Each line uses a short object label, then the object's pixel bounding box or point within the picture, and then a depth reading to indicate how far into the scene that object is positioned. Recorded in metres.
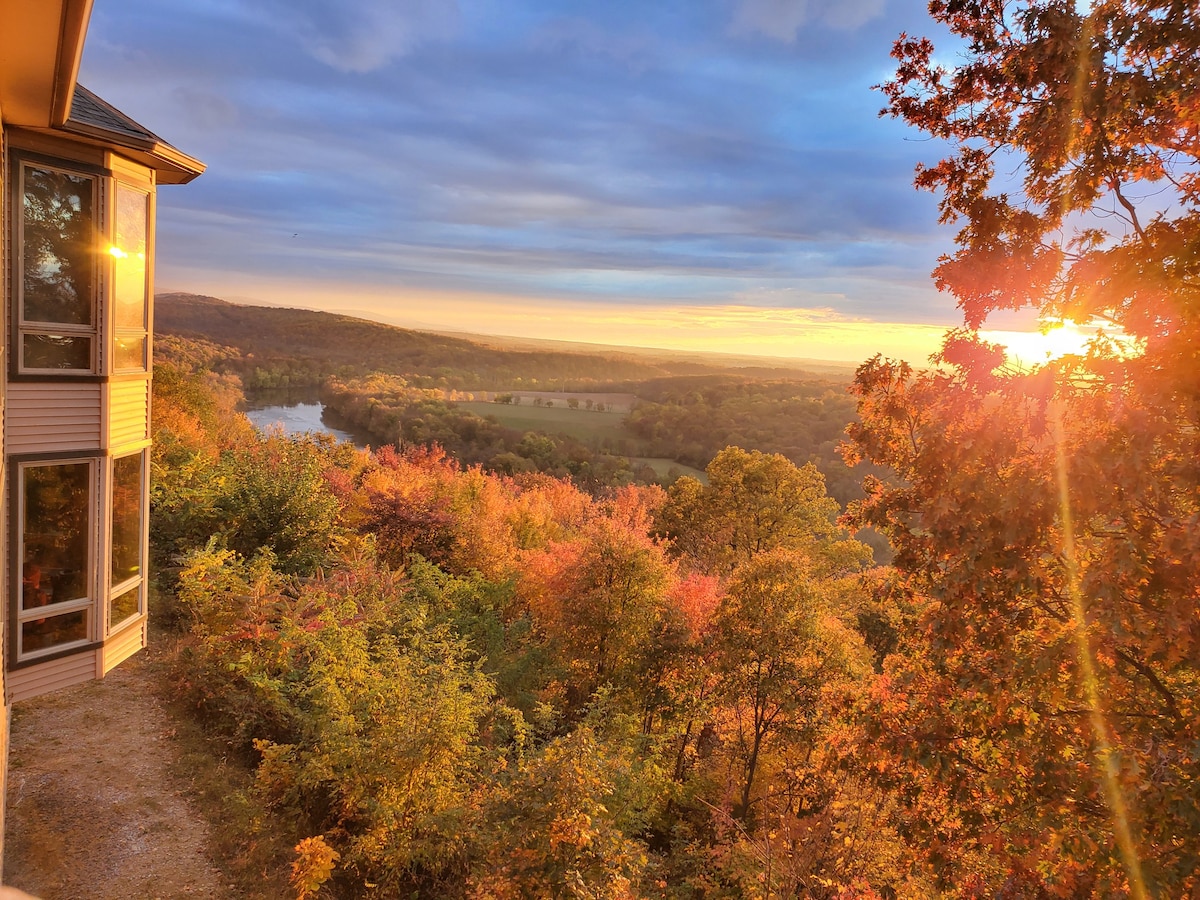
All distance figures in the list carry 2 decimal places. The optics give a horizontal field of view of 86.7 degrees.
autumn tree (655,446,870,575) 27.12
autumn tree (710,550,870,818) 12.05
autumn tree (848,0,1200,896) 4.21
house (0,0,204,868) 6.31
